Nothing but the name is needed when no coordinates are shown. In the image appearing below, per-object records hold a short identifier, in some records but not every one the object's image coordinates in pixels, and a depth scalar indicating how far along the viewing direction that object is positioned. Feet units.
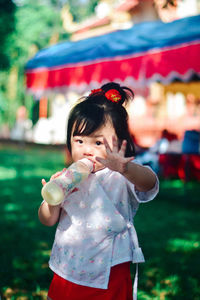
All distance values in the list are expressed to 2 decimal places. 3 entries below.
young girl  5.71
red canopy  17.03
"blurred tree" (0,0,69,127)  68.85
